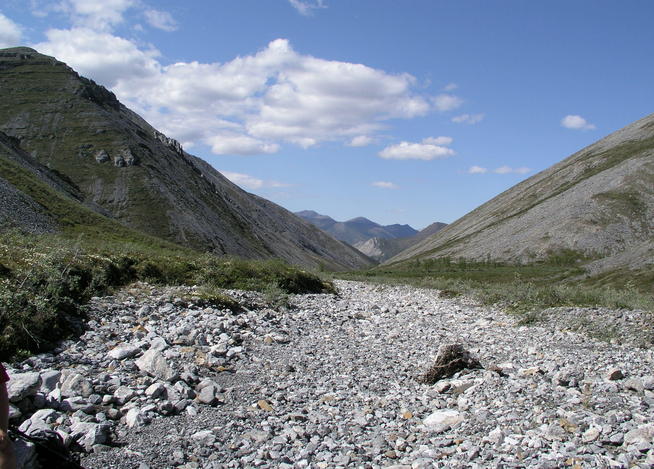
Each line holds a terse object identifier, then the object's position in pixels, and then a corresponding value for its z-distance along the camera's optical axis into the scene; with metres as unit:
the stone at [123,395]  9.07
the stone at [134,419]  8.38
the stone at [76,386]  8.90
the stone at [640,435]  7.14
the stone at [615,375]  10.42
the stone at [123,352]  11.15
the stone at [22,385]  7.83
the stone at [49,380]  8.85
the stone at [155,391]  9.42
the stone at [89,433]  7.56
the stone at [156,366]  10.38
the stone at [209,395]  9.72
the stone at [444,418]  8.99
